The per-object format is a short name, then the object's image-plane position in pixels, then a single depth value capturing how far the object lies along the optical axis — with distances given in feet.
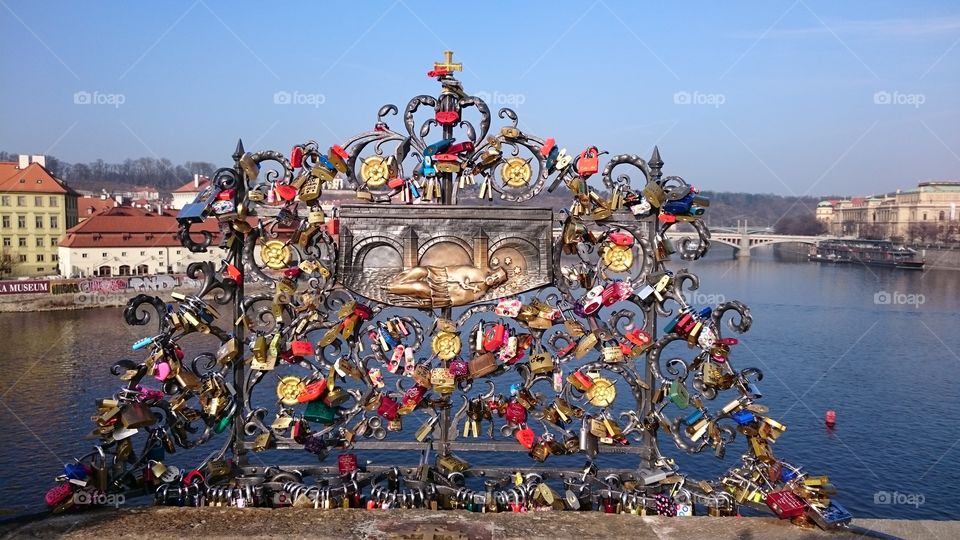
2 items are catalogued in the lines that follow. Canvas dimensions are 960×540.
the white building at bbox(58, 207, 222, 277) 200.64
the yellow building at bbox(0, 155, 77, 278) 213.87
